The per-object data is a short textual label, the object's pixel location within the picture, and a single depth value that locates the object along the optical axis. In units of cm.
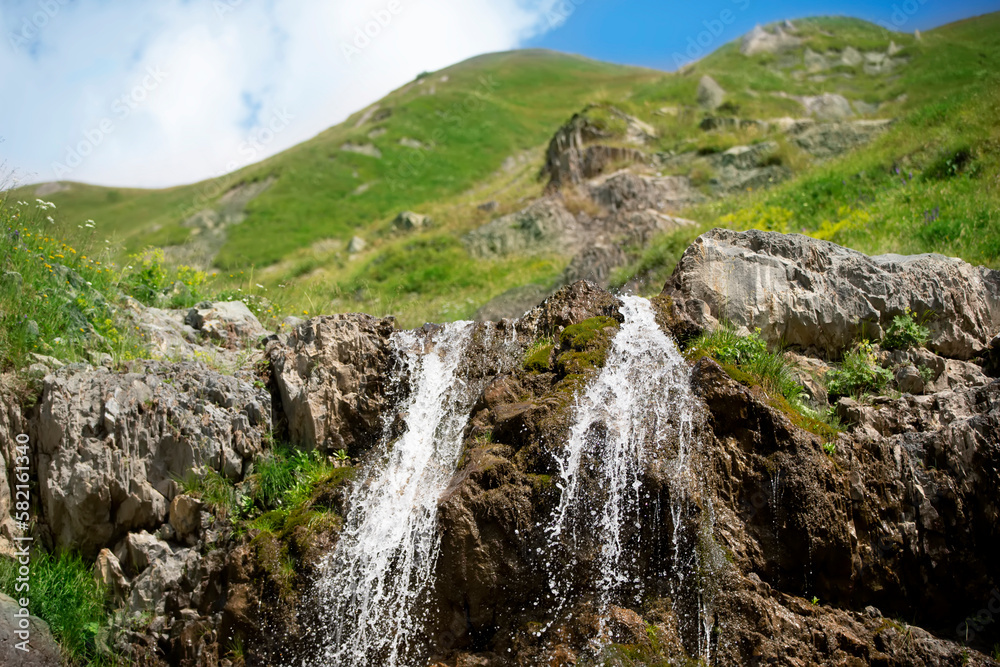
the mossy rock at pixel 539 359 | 876
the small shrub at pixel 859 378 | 848
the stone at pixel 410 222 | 2778
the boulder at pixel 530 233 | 2148
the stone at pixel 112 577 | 795
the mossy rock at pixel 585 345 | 838
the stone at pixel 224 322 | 1094
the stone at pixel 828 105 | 3228
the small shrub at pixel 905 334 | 891
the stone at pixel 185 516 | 833
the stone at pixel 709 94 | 3266
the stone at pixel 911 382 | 848
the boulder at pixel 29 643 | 691
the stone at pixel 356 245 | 2788
